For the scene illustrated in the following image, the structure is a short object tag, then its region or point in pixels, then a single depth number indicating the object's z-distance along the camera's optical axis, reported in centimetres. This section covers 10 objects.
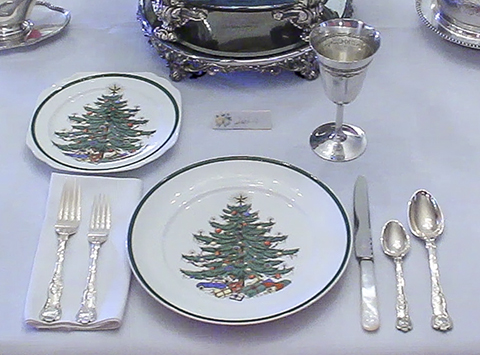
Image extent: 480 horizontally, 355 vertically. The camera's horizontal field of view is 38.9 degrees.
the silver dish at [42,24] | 89
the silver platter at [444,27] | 85
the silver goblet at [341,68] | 66
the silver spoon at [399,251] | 56
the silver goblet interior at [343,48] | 69
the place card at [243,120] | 77
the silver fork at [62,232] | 57
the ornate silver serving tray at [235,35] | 80
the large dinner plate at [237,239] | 57
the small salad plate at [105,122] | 72
